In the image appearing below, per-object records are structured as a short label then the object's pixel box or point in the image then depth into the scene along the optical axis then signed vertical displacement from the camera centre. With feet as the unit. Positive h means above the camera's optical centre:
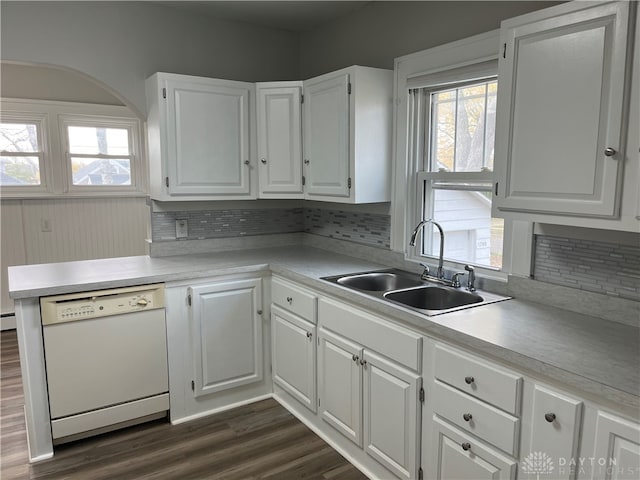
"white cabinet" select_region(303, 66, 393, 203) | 8.70 +0.93
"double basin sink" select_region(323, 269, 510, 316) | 7.11 -1.81
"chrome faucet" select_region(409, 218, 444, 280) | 8.00 -1.27
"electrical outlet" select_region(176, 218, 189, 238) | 10.55 -1.02
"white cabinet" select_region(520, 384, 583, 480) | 4.52 -2.51
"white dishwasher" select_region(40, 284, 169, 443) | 7.88 -3.09
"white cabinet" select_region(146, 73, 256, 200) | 9.37 +0.93
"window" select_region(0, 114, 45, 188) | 14.05 +0.96
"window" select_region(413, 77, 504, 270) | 7.73 +0.17
